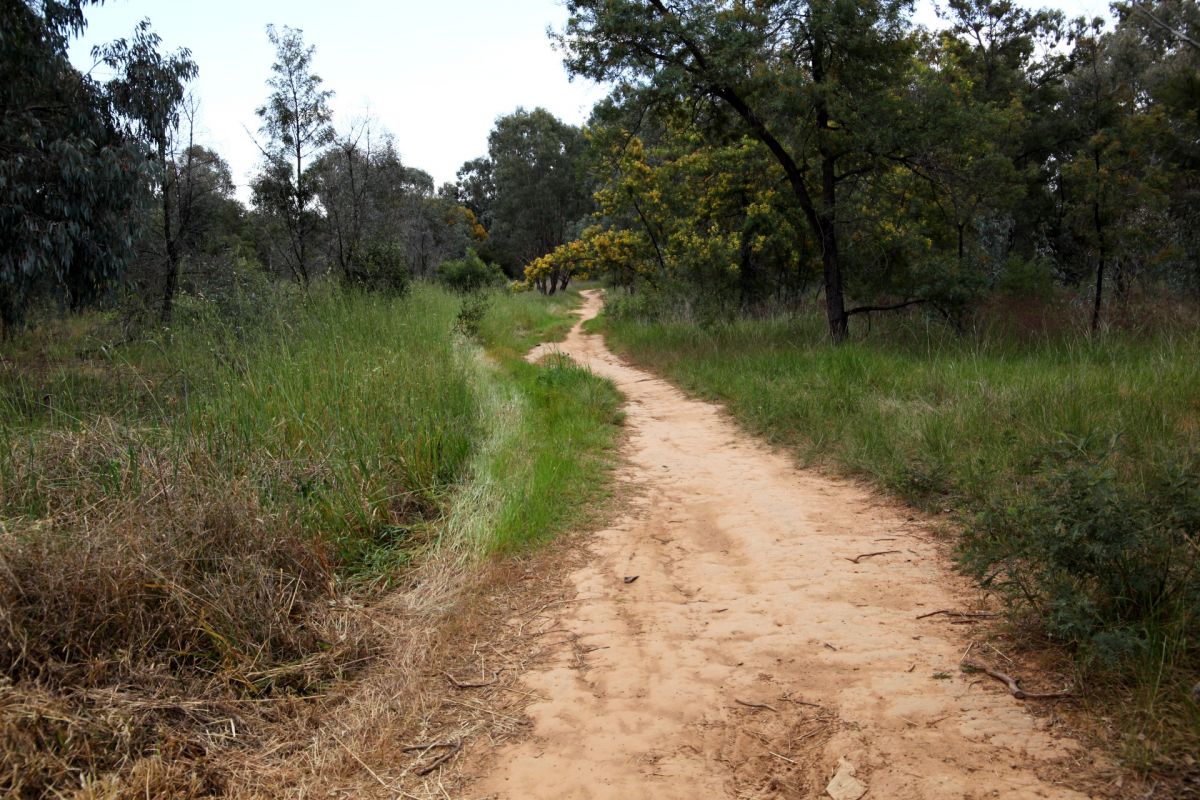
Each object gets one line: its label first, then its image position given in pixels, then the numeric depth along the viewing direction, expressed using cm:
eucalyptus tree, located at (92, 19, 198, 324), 970
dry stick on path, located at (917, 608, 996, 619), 354
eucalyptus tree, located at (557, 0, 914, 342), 1077
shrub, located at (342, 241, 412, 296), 1378
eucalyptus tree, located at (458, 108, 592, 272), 4334
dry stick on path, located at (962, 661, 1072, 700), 281
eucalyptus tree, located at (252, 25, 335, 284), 1606
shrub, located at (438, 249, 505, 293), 2892
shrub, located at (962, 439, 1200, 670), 280
